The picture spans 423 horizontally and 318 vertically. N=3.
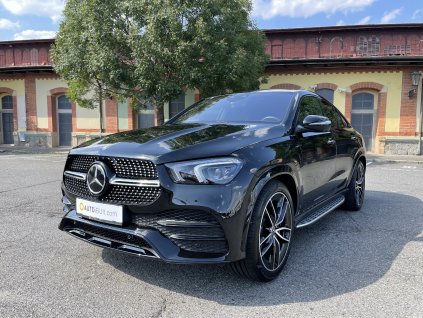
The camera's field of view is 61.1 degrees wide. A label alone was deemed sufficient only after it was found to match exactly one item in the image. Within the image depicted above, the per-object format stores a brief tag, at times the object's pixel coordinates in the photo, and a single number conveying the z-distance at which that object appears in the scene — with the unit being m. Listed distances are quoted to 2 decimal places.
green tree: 11.26
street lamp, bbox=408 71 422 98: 14.95
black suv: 2.47
